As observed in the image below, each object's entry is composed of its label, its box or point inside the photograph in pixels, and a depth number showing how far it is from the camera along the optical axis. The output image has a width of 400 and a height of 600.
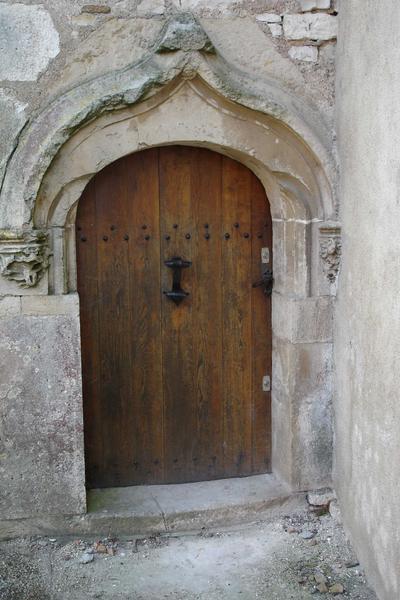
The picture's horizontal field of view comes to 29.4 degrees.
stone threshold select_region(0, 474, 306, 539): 3.95
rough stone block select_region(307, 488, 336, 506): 4.20
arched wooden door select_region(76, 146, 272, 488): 4.08
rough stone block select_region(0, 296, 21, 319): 3.74
